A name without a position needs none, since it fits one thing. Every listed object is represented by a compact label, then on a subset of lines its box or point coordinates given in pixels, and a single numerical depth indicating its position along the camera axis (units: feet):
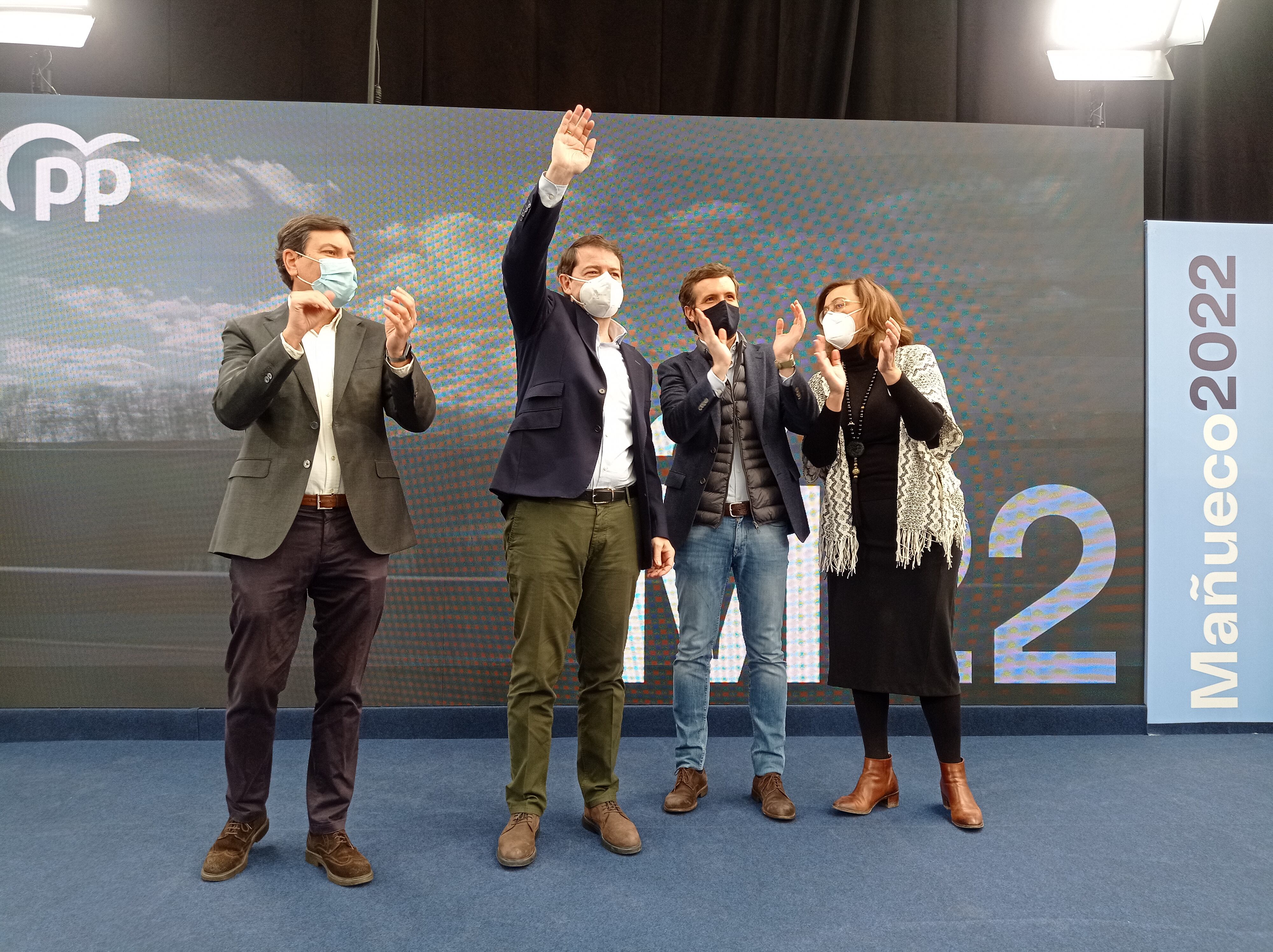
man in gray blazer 6.99
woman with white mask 8.39
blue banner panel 11.57
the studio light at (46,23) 10.91
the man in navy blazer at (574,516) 7.63
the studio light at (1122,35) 11.41
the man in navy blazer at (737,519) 8.76
